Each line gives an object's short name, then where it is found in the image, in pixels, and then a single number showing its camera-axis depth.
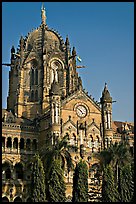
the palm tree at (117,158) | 51.56
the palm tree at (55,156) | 47.39
